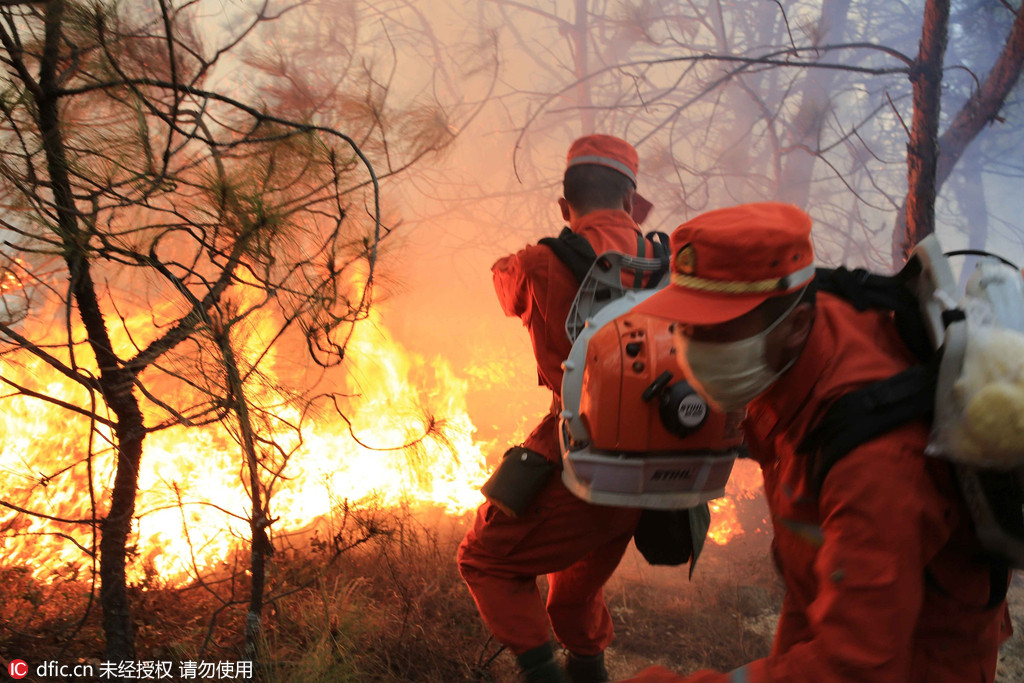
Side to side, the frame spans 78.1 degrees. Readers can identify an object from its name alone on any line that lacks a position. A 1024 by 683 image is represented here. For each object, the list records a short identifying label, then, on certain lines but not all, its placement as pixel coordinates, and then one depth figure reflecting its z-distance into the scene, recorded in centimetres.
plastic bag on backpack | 92
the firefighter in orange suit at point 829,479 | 98
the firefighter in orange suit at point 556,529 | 204
